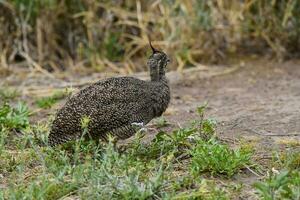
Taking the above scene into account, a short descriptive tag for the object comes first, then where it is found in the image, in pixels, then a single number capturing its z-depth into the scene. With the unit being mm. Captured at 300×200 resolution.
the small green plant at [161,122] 13492
